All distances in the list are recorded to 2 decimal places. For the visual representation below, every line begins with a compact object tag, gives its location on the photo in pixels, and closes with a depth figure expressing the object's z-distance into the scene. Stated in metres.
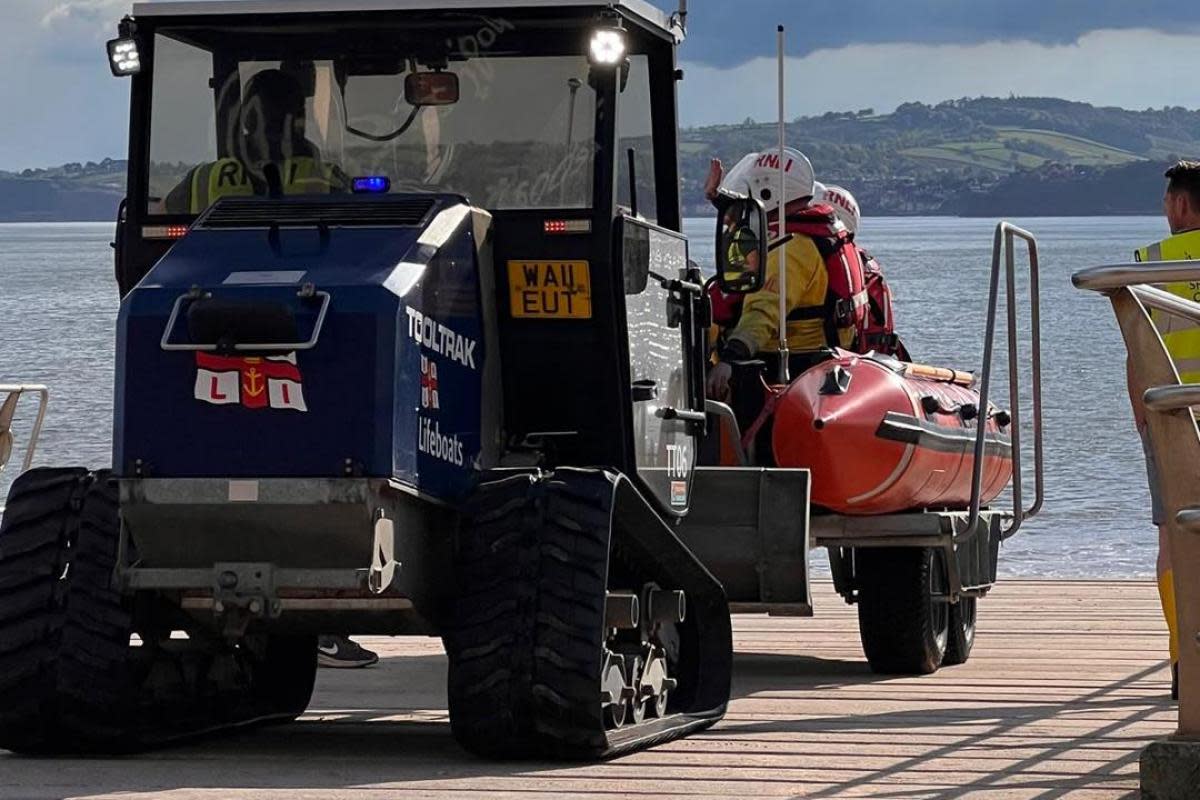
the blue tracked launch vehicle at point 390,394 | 13.73
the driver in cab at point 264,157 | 15.48
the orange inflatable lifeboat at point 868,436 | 19.22
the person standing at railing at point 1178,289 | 16.53
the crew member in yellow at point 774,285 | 20.27
